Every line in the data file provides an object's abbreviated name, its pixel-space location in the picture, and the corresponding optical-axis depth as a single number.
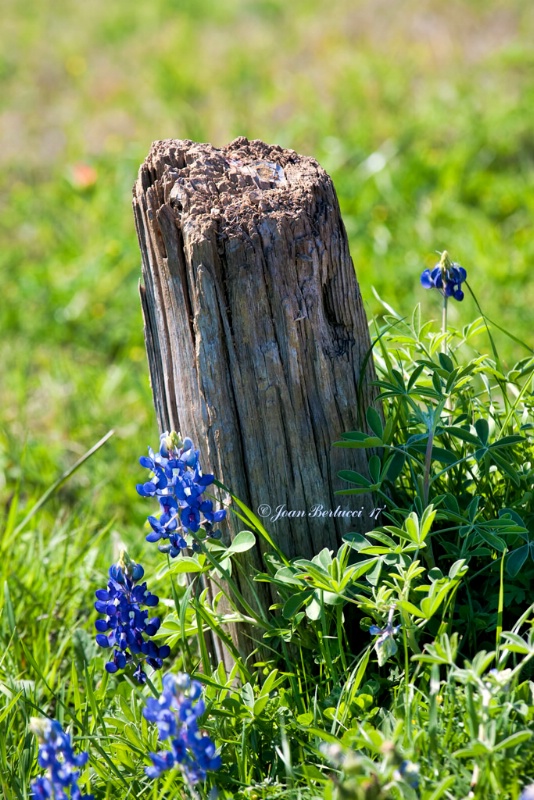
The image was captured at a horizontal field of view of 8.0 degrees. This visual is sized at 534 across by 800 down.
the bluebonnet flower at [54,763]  2.30
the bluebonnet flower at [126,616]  2.42
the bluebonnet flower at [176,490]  2.39
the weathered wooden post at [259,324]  2.42
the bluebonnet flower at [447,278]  2.51
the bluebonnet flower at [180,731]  2.31
